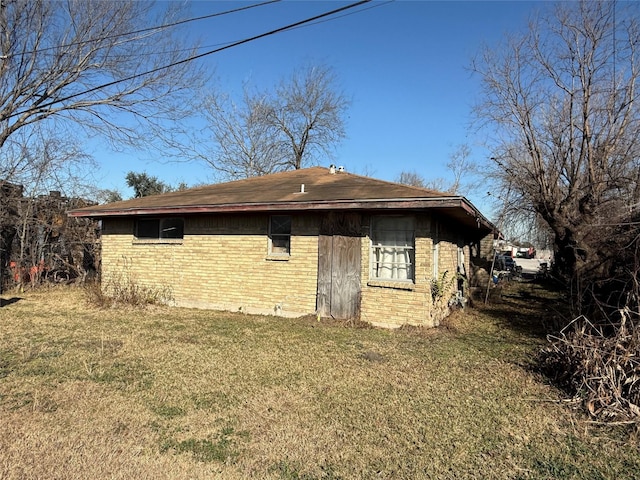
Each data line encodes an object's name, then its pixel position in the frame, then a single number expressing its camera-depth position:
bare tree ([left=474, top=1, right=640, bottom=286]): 13.75
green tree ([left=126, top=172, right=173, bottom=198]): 35.91
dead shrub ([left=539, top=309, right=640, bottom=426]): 4.32
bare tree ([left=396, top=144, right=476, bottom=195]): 45.22
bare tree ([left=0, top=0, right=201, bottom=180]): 11.85
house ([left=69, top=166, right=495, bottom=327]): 8.66
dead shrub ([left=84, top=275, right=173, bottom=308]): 10.85
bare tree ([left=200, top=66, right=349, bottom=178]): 30.34
